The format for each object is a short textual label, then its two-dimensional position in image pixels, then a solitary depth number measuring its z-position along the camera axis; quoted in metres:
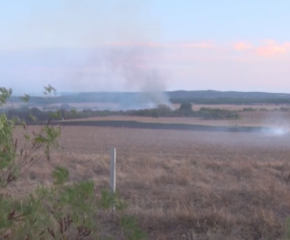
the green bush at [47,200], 5.07
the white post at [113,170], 10.73
